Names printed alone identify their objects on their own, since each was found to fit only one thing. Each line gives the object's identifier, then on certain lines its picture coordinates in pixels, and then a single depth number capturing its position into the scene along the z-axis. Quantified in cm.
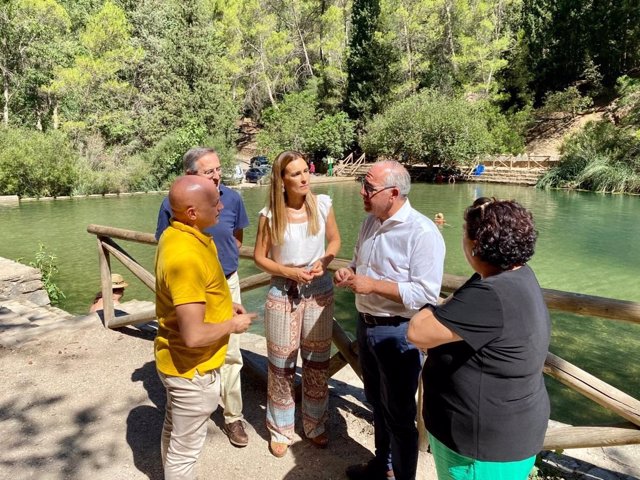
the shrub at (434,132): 3017
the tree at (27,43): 2684
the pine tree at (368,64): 3659
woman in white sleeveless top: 262
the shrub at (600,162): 2341
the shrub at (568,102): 3606
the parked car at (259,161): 3307
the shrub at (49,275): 825
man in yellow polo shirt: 193
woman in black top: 152
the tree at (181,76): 3319
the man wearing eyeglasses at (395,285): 220
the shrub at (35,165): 2162
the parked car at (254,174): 2942
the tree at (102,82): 2902
